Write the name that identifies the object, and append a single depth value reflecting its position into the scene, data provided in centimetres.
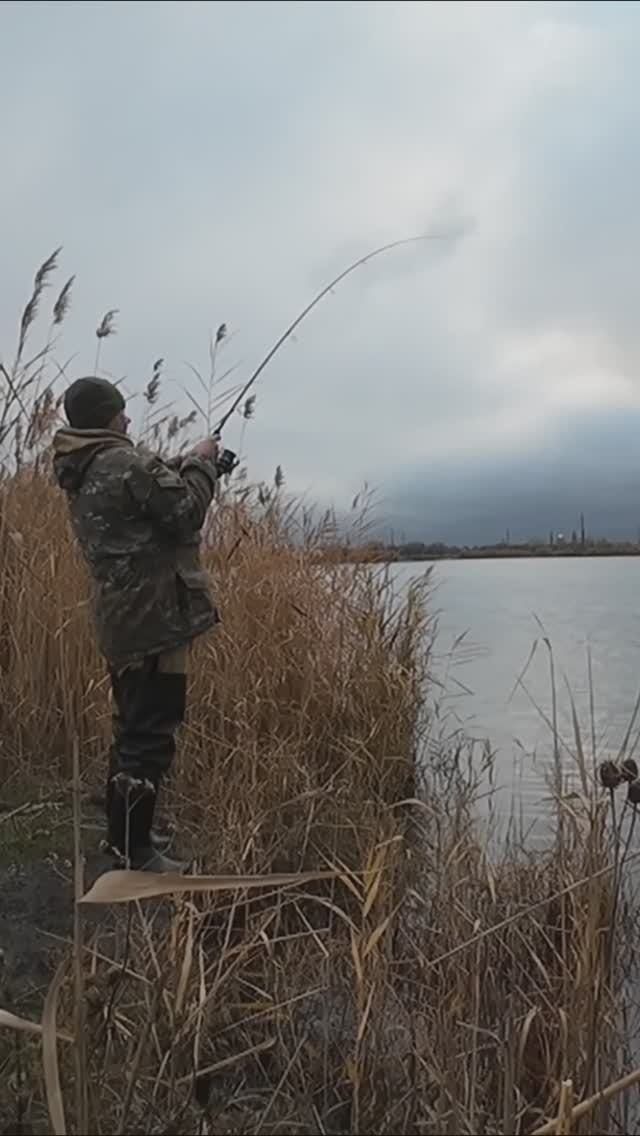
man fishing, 345
